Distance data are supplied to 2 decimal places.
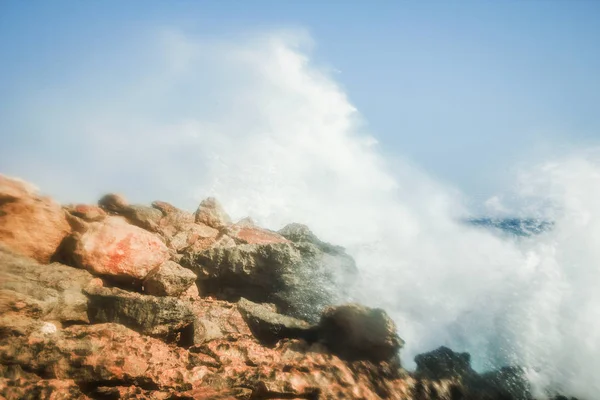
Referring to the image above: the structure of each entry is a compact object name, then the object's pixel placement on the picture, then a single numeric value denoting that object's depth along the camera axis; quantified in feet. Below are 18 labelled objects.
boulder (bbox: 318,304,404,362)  18.10
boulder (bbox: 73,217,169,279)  20.03
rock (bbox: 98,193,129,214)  31.15
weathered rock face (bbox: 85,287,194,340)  16.33
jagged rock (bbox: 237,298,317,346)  19.12
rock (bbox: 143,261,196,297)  20.10
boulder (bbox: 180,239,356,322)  24.90
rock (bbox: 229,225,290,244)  32.01
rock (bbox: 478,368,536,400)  20.56
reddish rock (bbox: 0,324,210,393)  11.60
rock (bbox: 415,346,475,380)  19.26
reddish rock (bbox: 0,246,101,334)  13.69
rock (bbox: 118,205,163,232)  29.55
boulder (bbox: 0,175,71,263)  19.04
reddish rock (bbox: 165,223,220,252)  28.57
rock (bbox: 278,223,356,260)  36.09
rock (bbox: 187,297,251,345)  16.88
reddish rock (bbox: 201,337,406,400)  13.50
